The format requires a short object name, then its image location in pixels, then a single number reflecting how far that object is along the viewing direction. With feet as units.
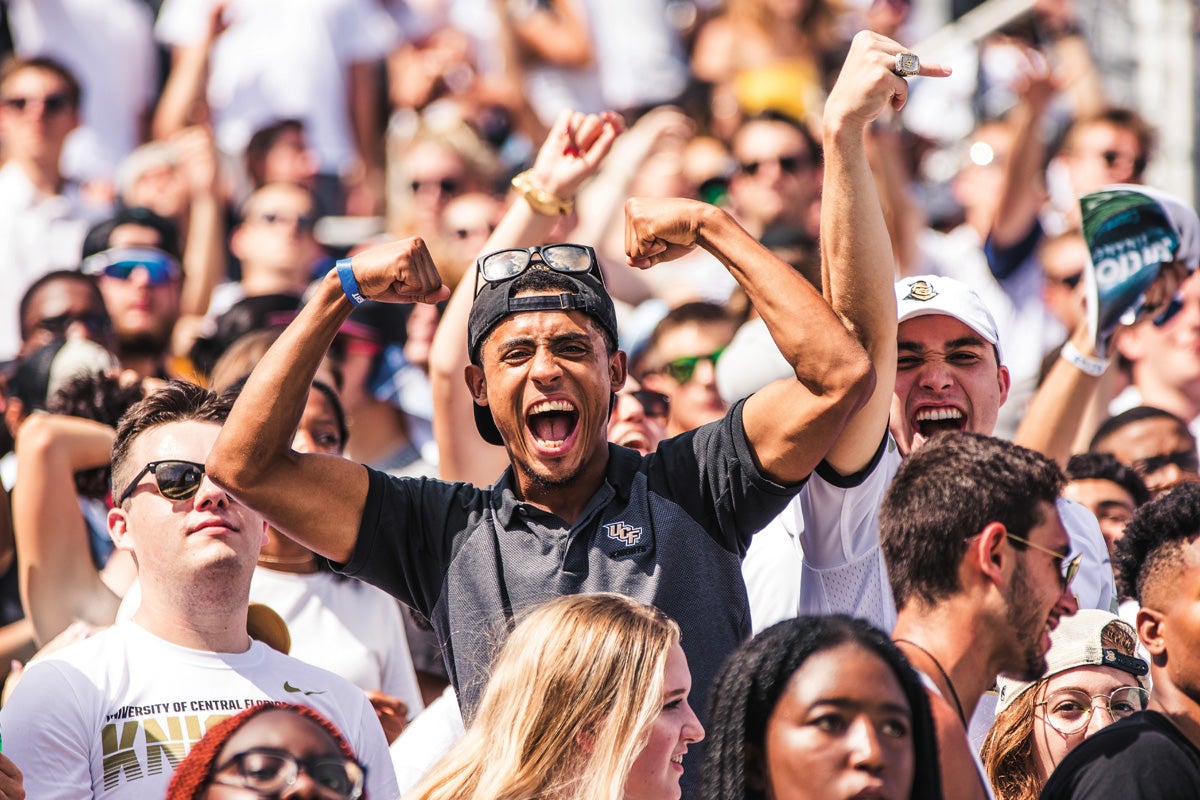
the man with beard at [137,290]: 45.57
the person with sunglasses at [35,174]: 53.16
